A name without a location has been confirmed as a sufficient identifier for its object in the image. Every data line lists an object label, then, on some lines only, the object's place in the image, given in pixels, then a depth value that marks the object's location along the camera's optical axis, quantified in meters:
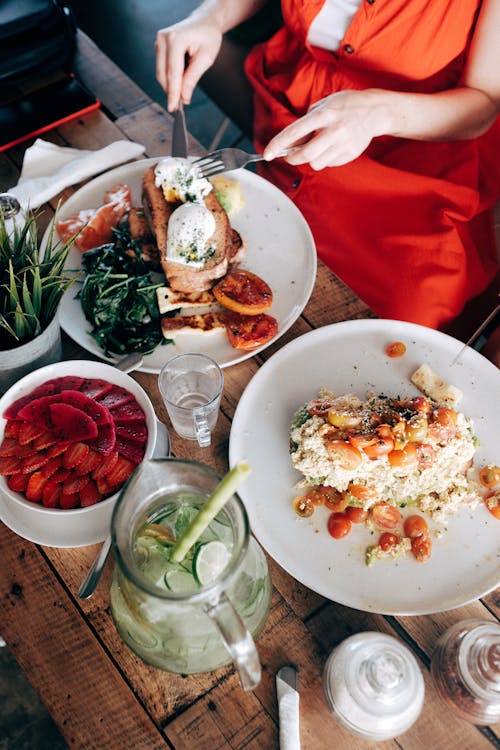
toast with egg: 1.58
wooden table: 1.11
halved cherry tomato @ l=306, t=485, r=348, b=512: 1.30
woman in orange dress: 1.75
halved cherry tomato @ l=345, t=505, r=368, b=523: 1.29
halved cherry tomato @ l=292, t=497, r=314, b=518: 1.30
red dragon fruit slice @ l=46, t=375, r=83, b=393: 1.27
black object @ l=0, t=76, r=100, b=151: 1.88
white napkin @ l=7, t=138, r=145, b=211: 1.71
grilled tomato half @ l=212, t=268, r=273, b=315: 1.53
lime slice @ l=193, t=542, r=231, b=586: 0.91
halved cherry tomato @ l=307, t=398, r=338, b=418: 1.34
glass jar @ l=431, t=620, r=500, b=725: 1.03
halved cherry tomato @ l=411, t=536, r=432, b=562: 1.25
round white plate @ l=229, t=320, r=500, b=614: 1.22
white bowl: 1.21
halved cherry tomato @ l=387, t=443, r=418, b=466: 1.27
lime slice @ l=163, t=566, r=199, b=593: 0.93
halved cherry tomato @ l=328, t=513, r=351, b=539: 1.27
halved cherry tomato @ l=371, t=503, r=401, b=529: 1.29
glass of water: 1.33
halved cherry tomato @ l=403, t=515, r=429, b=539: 1.27
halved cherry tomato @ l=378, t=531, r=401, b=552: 1.26
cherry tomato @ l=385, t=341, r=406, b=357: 1.49
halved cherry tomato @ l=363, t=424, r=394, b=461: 1.27
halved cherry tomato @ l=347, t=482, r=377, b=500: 1.28
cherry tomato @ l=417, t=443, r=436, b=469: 1.29
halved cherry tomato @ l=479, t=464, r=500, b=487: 1.33
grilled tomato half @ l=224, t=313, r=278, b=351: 1.48
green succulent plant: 1.22
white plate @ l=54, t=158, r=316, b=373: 1.50
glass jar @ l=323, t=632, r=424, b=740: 1.01
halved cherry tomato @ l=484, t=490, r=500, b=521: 1.30
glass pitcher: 0.81
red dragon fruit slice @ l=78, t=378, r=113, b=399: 1.27
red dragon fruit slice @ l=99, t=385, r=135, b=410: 1.27
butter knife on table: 1.08
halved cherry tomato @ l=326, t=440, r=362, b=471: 1.26
